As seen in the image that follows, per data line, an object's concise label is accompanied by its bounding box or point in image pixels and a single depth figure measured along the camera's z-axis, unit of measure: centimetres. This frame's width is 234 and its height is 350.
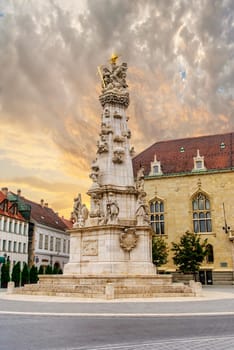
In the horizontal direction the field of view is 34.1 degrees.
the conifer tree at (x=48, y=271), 4352
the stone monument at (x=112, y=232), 2208
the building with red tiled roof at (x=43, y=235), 6225
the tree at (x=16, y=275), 4047
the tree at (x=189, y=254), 4425
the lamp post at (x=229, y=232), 4736
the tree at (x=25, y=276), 4139
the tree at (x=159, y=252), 4546
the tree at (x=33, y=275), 4215
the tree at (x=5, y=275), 4081
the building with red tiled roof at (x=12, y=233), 5428
